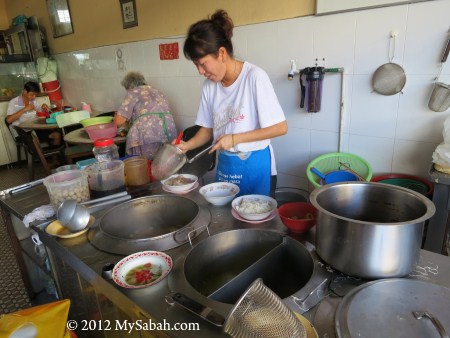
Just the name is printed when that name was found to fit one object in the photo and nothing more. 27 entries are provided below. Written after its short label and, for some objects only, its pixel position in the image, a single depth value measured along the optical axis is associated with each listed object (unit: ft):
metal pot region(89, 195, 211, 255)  3.85
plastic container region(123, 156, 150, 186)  5.72
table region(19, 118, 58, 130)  13.12
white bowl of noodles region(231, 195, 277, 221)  4.02
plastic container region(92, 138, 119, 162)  5.64
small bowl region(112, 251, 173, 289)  3.17
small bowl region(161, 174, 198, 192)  5.24
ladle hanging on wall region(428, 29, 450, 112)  5.99
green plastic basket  7.46
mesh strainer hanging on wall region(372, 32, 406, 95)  6.53
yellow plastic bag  3.90
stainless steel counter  2.64
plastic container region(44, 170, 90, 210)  4.82
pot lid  2.21
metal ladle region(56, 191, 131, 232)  4.20
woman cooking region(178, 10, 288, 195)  4.90
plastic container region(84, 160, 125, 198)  5.34
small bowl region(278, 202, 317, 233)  3.67
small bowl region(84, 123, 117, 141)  10.62
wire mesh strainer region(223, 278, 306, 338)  2.20
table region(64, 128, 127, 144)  10.31
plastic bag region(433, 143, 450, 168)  5.73
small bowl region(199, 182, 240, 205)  4.58
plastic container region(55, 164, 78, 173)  5.83
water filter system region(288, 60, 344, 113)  7.39
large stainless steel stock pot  2.60
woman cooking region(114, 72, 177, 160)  10.40
